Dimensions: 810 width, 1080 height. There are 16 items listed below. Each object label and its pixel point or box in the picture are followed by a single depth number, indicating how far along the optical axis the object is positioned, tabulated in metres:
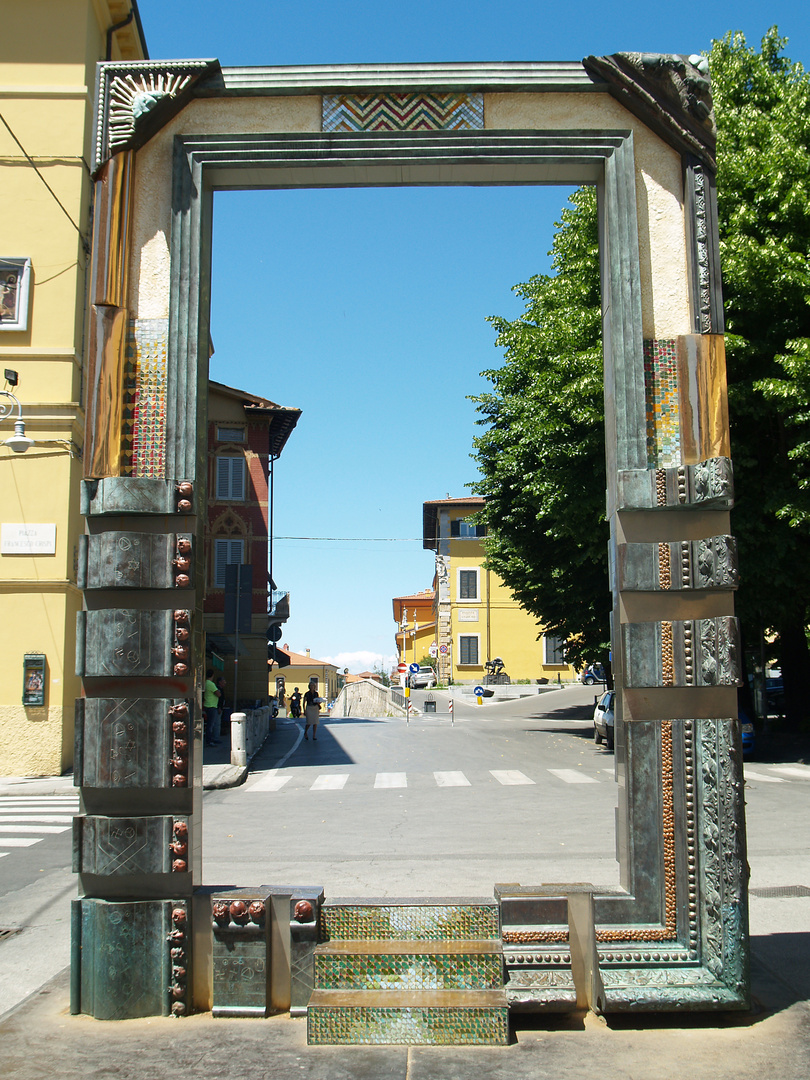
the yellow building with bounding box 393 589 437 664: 80.49
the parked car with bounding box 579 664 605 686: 52.81
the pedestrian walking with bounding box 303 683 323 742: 25.94
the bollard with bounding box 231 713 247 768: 18.38
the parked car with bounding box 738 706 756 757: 19.19
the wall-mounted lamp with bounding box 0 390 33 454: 14.61
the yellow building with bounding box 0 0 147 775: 17.58
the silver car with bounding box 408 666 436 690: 63.41
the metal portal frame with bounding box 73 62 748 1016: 4.78
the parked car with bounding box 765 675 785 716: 30.28
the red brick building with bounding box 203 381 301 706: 34.38
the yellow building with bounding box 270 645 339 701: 99.88
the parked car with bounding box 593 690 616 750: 21.92
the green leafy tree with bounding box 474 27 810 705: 15.71
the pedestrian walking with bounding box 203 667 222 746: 19.41
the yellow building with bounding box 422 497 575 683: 57.97
